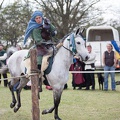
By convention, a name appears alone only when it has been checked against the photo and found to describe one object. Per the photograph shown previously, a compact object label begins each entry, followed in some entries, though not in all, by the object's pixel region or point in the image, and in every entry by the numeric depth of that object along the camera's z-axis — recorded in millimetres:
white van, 21469
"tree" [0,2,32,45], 32506
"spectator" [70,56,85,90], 13664
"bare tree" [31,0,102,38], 31438
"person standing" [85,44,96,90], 13367
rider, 7574
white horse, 7379
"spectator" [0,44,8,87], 14808
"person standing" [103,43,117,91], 13266
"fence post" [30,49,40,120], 5938
